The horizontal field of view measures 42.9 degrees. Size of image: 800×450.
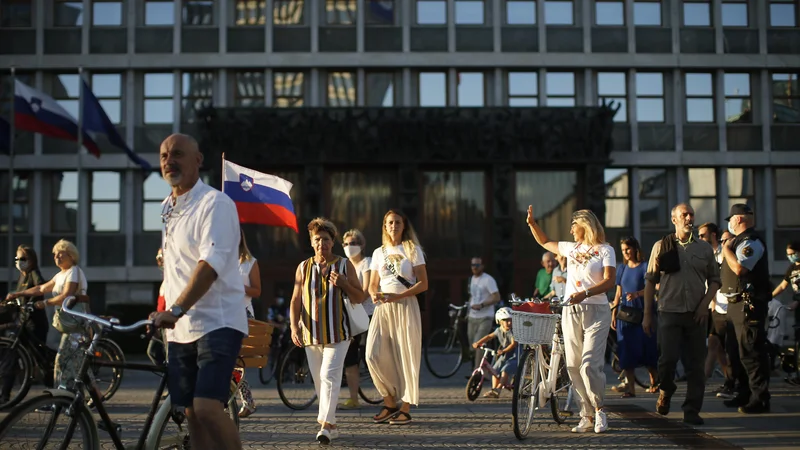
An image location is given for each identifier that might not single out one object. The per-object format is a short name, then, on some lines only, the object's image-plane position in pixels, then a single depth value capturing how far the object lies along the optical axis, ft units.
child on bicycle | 41.47
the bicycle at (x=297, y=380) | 39.40
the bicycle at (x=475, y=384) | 40.91
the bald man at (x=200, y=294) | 17.10
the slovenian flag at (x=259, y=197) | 38.34
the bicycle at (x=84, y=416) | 16.25
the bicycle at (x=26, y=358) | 39.83
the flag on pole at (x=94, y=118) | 76.23
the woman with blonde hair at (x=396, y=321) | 32.86
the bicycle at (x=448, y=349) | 56.49
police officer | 34.47
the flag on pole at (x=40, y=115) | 72.28
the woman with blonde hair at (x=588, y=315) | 30.27
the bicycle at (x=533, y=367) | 28.53
